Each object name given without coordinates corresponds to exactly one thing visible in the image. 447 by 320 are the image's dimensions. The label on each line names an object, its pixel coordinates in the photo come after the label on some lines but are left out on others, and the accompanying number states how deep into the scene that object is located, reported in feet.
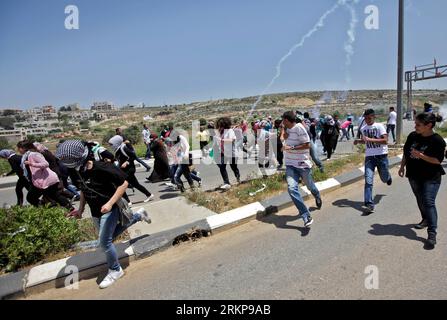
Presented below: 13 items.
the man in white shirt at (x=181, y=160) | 22.75
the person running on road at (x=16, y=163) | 21.30
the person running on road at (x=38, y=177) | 18.51
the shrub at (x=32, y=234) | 12.61
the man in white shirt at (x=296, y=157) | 15.33
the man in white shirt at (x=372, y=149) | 16.97
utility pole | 36.19
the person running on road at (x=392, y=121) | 45.73
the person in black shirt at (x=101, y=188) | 10.75
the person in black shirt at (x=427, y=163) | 12.64
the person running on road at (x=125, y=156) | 21.02
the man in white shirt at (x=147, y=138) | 48.88
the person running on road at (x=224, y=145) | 22.84
